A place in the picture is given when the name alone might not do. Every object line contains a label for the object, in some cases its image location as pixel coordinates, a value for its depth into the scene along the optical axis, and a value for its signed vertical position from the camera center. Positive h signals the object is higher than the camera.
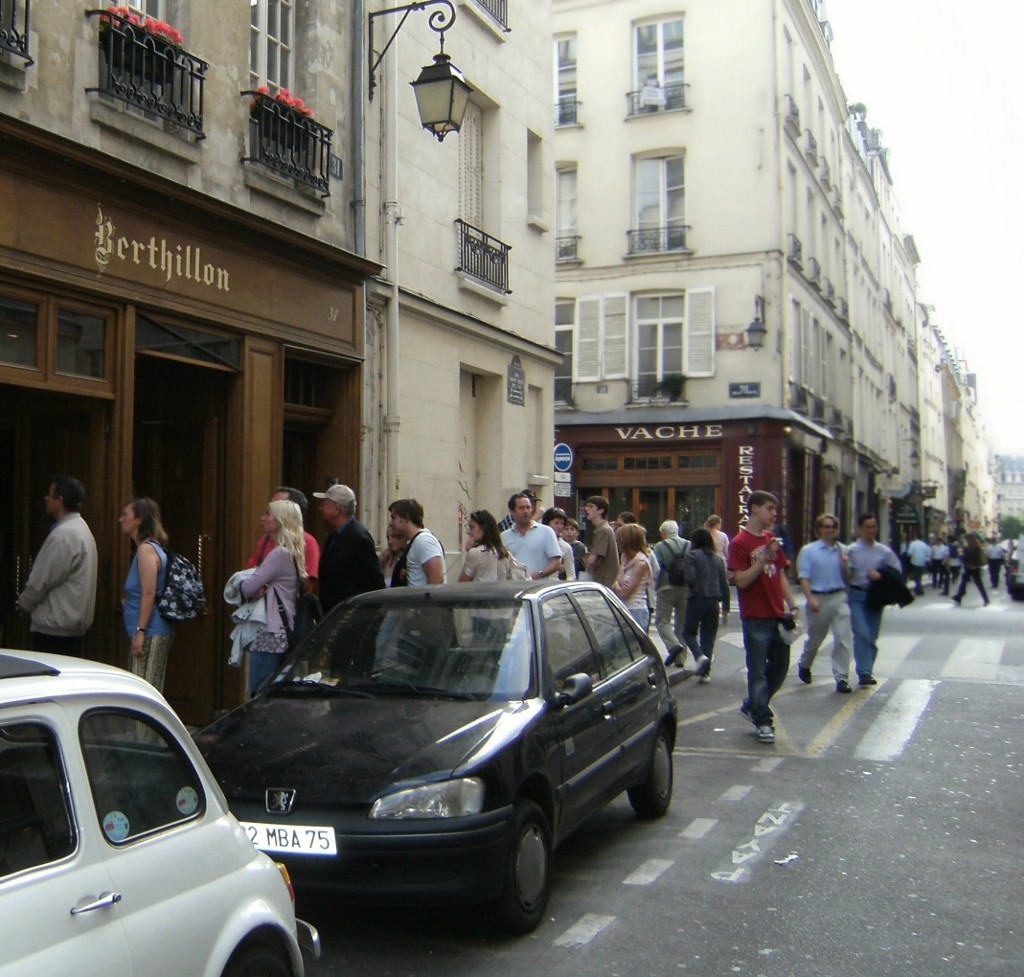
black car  4.87 -1.03
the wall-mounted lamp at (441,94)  11.27 +3.86
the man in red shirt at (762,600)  9.47 -0.66
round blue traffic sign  16.36 +0.76
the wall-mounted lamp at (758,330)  28.64 +4.33
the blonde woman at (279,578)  8.12 -0.44
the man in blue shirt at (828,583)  12.78 -0.70
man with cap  8.91 -0.33
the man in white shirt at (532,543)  11.09 -0.27
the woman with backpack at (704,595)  13.41 -0.87
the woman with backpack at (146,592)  7.91 -0.53
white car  2.69 -0.82
